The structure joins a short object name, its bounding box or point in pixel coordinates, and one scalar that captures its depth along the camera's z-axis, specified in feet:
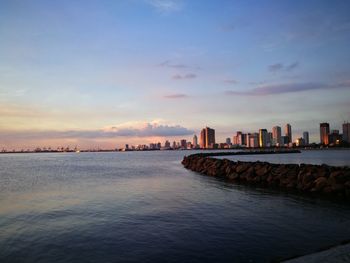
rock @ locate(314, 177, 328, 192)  70.95
